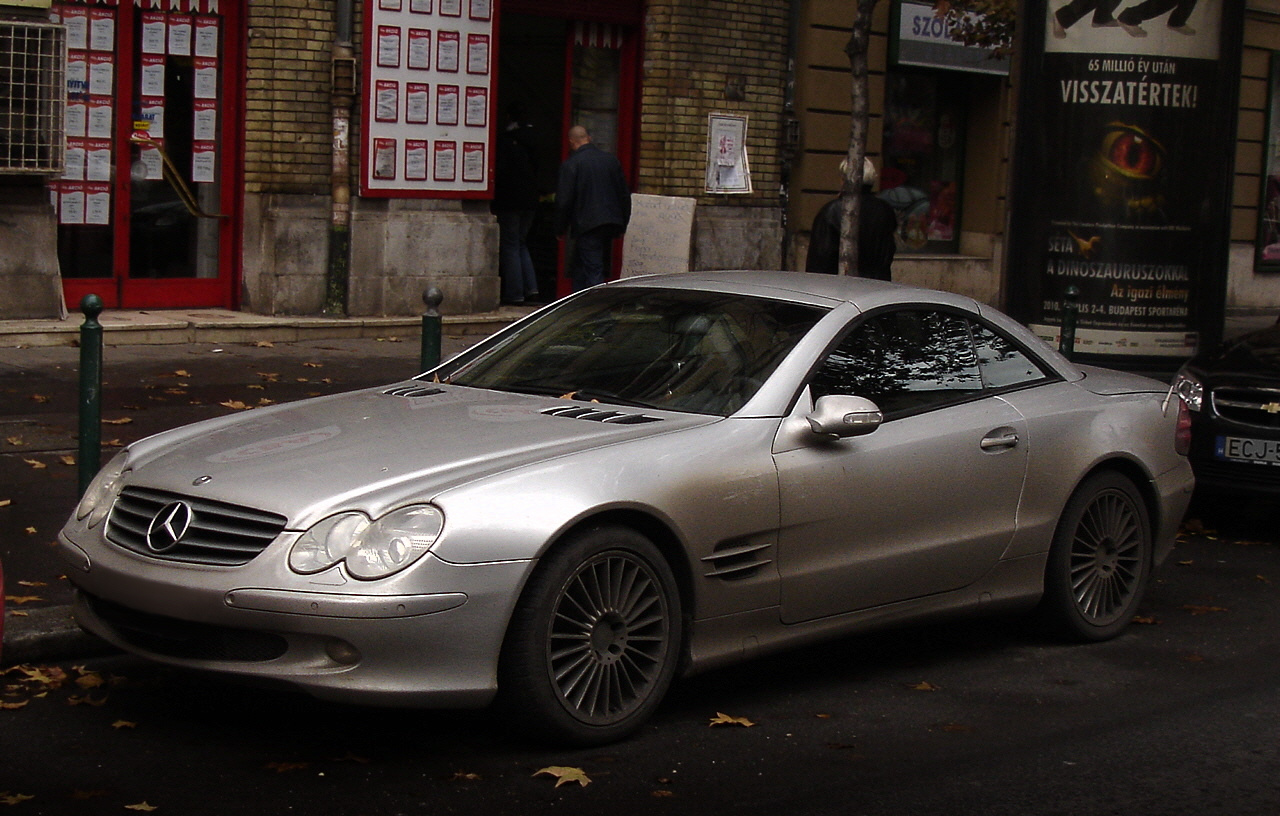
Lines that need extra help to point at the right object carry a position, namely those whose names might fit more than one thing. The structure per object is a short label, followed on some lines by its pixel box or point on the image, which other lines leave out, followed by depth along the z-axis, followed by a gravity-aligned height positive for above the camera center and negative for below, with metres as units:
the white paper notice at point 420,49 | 15.91 +1.31
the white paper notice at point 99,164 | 14.72 +0.14
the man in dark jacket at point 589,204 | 15.44 +0.00
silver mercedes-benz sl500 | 5.02 -0.94
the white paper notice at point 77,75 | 14.52 +0.86
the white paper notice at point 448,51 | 16.09 +1.32
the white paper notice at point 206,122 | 15.36 +0.54
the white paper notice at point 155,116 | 15.02 +0.56
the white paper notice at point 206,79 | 15.28 +0.91
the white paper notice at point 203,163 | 15.38 +0.20
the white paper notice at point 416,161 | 15.99 +0.31
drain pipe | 15.45 +0.22
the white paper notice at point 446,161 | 16.20 +0.33
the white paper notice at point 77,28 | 14.45 +1.23
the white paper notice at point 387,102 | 15.71 +0.82
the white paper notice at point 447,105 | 16.16 +0.83
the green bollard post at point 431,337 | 8.65 -0.68
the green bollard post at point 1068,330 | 12.61 -0.73
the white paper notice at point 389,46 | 15.69 +1.30
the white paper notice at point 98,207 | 14.76 -0.22
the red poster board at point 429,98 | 15.70 +0.88
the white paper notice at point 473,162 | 16.41 +0.33
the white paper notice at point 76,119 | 14.53 +0.49
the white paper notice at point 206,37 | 15.21 +1.26
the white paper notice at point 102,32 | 14.59 +1.22
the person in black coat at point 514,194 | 16.92 +0.06
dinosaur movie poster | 12.88 +0.45
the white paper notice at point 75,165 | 14.58 +0.12
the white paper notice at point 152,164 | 15.08 +0.16
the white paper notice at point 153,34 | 14.90 +1.25
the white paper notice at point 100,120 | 14.69 +0.50
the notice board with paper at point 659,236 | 16.59 -0.27
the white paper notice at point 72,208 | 14.61 -0.23
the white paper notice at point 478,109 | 16.39 +0.83
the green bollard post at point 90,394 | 7.18 -0.87
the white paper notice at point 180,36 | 15.06 +1.25
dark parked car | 9.27 -0.99
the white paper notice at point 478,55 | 16.32 +1.32
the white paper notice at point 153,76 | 14.96 +0.90
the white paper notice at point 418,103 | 15.96 +0.83
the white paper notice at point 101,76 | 14.66 +0.86
